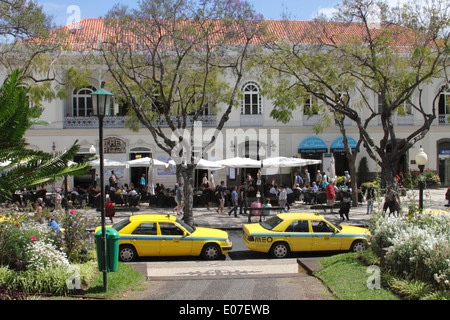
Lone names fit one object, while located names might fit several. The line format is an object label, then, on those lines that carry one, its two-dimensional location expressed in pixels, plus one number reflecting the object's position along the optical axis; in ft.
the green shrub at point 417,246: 23.42
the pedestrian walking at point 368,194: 64.52
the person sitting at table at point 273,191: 77.30
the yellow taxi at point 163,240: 40.11
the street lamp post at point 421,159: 47.56
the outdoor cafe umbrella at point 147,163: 80.64
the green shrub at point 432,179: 99.91
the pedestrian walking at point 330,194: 67.31
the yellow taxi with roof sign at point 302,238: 41.68
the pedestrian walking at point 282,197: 67.46
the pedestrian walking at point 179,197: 66.08
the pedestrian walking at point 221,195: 69.05
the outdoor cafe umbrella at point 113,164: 82.23
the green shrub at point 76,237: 30.99
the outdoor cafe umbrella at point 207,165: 80.28
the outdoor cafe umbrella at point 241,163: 81.40
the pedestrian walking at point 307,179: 92.18
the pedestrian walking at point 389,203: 48.91
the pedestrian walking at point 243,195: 68.44
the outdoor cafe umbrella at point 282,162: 80.38
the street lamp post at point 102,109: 27.71
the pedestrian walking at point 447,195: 70.90
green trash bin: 28.15
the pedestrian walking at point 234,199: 66.39
